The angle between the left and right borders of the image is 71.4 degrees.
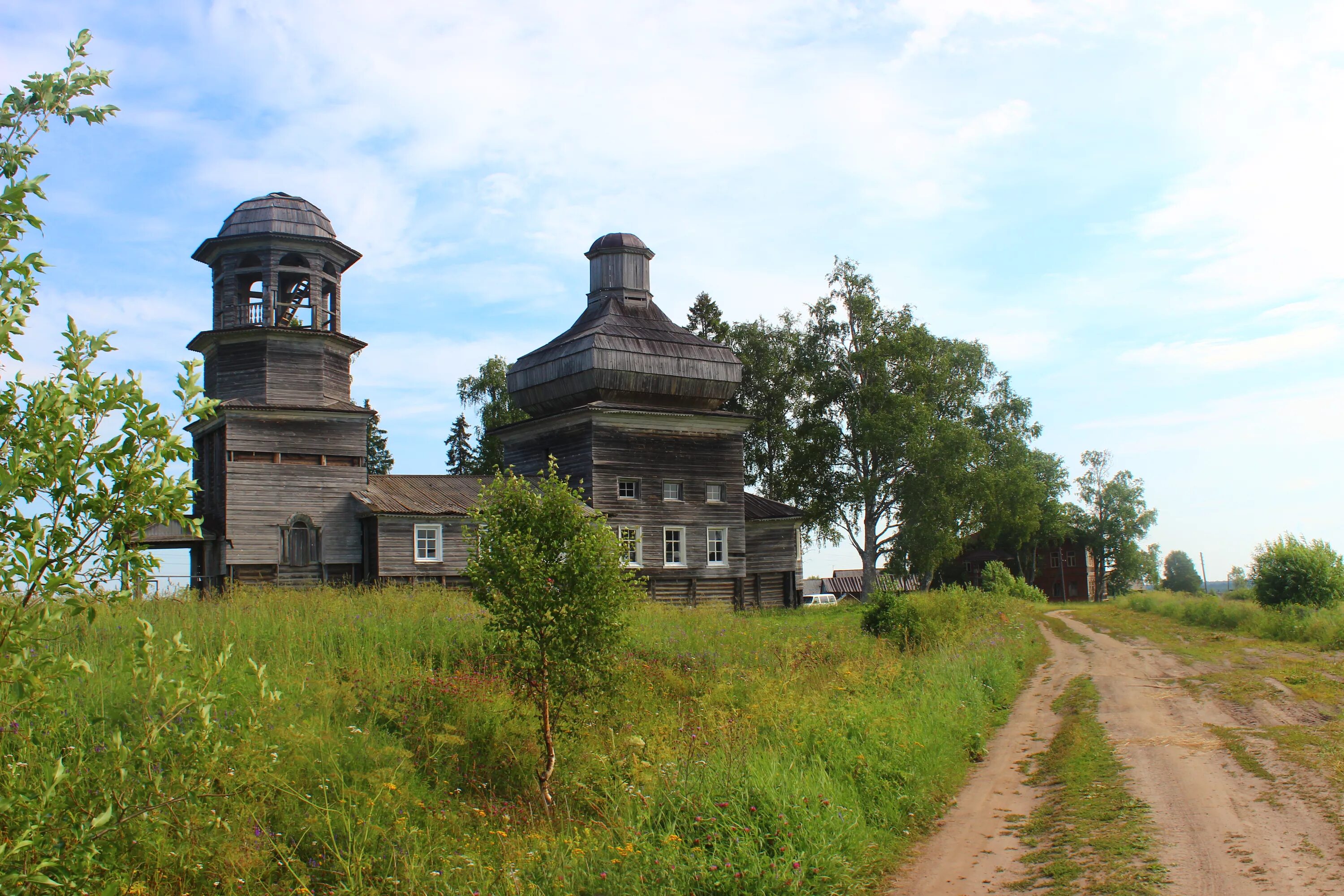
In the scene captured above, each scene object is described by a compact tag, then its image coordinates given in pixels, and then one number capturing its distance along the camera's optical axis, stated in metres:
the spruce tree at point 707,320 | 47.41
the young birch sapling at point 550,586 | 10.24
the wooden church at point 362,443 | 27.62
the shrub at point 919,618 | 20.67
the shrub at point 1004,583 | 45.84
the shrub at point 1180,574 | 80.25
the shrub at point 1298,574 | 27.59
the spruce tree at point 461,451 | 52.66
